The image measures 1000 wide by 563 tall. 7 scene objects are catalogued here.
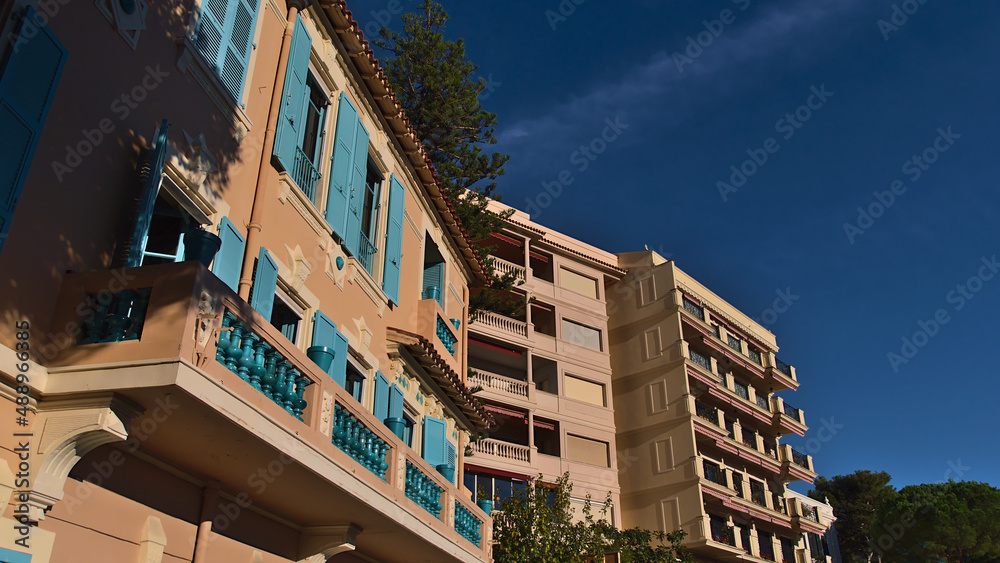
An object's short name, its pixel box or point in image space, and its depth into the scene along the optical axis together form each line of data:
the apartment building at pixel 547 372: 31.20
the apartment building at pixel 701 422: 35.16
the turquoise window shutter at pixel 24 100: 6.13
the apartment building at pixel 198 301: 6.20
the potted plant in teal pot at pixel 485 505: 15.43
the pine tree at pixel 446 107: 24.97
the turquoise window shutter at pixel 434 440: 14.58
